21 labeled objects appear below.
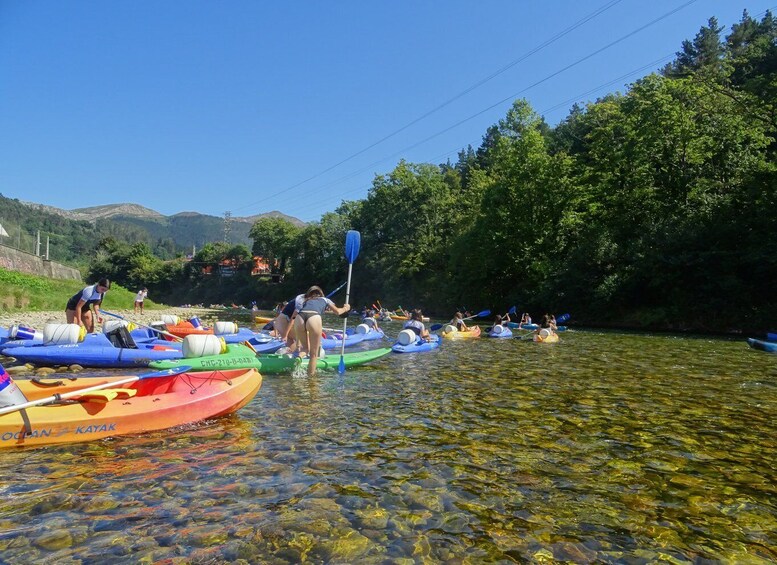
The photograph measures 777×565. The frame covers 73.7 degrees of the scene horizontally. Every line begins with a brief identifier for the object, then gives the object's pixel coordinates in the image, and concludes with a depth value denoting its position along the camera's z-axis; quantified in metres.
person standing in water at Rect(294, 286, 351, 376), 10.55
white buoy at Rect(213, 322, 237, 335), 16.08
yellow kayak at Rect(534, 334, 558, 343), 20.57
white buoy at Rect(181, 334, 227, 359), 10.46
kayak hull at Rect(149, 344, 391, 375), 10.08
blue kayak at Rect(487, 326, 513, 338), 22.62
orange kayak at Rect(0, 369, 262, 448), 5.61
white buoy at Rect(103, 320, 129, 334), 12.02
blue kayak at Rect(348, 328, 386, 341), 18.80
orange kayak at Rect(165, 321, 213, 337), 17.60
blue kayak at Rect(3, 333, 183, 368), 11.09
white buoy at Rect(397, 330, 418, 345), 15.99
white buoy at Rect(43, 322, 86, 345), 11.52
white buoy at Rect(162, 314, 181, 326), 19.64
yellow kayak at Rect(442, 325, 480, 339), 21.88
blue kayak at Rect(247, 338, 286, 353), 13.09
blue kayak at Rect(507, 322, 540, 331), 25.98
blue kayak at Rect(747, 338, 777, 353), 17.24
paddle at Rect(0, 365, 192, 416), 5.39
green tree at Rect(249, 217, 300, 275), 84.56
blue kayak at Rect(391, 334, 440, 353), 15.67
